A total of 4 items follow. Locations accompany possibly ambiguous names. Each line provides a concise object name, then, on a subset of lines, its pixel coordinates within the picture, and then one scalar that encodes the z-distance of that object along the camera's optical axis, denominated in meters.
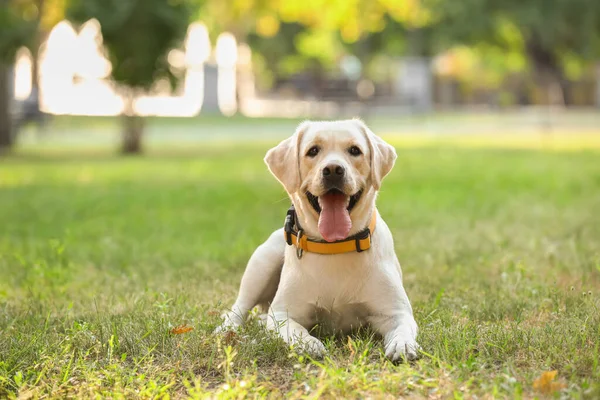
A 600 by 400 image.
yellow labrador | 4.65
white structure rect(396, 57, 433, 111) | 57.00
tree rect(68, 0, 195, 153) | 19.12
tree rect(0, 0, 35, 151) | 19.58
